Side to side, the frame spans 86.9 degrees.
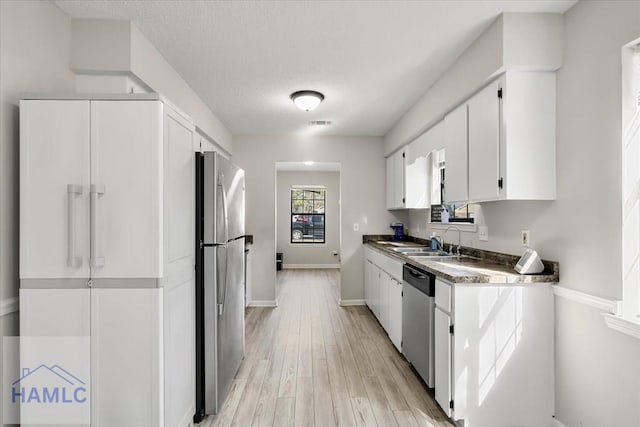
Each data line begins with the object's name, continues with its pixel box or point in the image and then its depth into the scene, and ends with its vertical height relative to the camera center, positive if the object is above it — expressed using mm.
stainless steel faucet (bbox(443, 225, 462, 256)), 3317 -320
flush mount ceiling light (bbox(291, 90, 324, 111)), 3365 +1169
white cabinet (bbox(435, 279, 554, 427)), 2088 -872
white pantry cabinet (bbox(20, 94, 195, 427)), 1638 -122
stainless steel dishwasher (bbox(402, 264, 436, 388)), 2441 -836
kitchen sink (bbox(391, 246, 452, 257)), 3505 -403
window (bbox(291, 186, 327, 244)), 8961 -23
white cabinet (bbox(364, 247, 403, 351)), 3272 -877
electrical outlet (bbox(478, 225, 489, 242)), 2890 -164
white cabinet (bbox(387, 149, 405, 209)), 4438 +471
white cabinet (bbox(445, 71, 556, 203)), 2121 +505
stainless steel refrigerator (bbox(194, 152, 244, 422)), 2203 -450
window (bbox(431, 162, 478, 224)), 3217 +24
